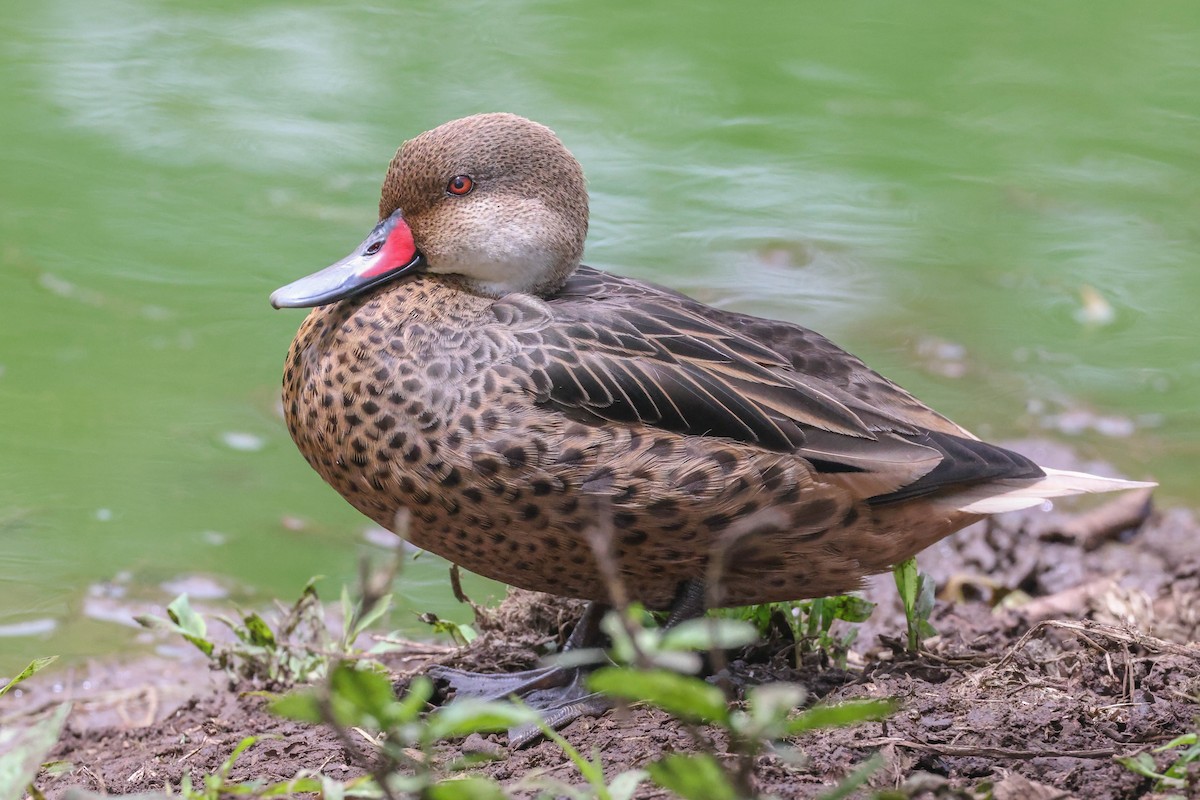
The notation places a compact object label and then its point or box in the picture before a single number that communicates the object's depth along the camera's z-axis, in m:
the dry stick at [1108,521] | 10.80
